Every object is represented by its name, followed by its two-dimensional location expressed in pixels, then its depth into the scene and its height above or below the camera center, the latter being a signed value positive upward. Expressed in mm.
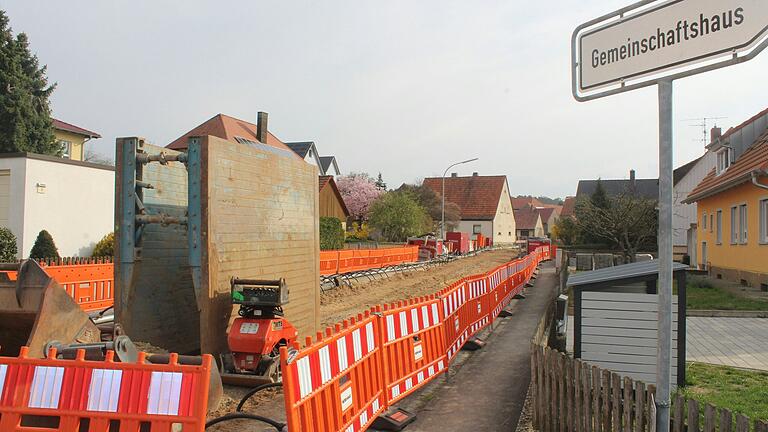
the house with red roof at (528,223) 113125 +2095
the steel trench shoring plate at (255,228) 7777 +29
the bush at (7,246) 20484 -690
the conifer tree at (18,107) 36344 +7320
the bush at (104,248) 24719 -864
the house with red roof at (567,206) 107075 +5382
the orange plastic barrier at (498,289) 13938 -1436
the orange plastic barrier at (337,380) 4172 -1223
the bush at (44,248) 22000 -789
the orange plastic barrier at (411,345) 6762 -1411
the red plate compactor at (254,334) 7707 -1347
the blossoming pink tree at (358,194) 69062 +4326
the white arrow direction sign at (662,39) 2457 +895
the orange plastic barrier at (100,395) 3891 -1116
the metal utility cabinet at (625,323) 7805 -1167
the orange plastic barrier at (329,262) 25641 -1377
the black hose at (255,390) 6242 -1670
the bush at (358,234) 55650 -258
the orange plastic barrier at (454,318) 9062 -1370
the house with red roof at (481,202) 82125 +4492
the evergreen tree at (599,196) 49438 +3452
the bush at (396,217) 51938 +1301
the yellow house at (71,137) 41419 +6448
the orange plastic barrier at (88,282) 14396 -1347
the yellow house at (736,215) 19578 +854
